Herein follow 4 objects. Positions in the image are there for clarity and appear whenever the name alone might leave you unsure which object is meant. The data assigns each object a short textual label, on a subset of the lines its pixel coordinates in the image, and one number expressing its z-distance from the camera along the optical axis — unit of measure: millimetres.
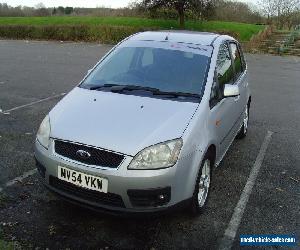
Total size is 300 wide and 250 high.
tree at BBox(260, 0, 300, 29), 48719
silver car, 3537
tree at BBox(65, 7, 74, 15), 71281
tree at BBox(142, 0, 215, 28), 32438
